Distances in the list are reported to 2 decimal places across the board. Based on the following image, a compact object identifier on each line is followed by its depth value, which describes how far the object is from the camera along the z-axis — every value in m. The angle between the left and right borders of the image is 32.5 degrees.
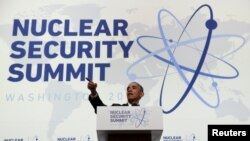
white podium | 2.77
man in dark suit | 4.66
